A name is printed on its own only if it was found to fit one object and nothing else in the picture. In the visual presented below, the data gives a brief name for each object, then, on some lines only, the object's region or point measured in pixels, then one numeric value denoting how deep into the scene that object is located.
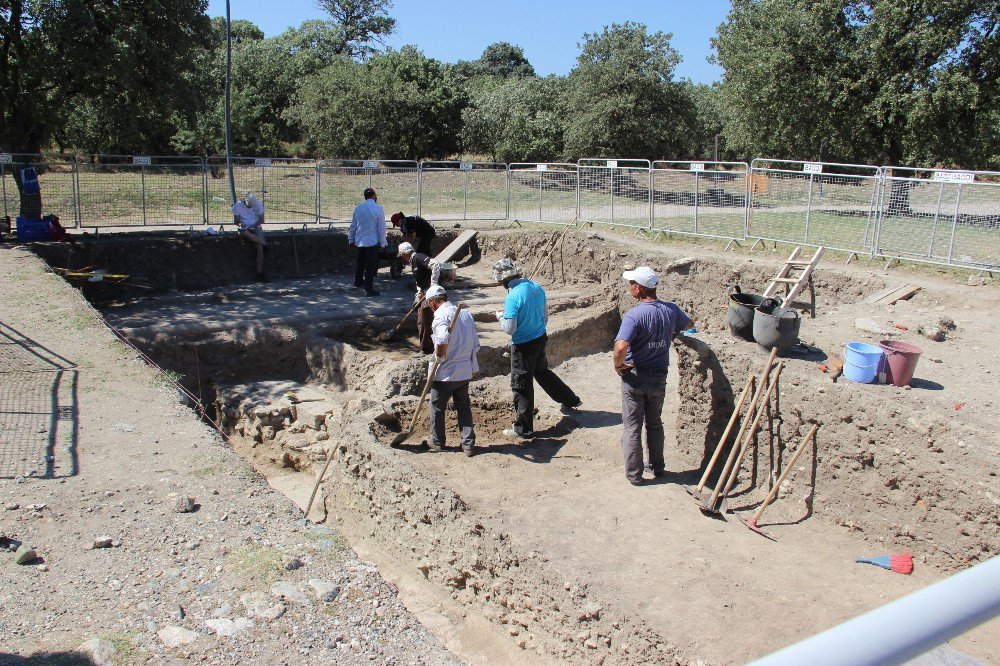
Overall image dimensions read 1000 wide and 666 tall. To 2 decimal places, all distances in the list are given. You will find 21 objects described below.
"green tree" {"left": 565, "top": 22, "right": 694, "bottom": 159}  28.67
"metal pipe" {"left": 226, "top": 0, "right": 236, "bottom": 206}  18.10
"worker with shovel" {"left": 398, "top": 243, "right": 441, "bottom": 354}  12.80
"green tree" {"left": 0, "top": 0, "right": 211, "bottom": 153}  14.28
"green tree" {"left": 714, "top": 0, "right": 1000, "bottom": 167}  19.34
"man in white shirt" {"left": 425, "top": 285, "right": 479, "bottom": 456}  7.74
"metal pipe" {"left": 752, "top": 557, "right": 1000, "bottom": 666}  0.90
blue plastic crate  14.35
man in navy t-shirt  7.01
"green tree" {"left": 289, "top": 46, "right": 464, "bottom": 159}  30.16
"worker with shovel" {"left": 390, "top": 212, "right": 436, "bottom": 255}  14.95
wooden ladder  8.43
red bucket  7.10
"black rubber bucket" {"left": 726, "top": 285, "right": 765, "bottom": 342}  7.99
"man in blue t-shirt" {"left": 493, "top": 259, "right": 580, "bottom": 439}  8.39
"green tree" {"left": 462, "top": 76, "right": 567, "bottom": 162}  34.84
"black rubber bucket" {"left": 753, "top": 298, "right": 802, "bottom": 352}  7.52
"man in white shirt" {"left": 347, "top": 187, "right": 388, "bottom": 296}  14.20
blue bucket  7.06
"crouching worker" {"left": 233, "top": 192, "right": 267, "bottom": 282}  15.51
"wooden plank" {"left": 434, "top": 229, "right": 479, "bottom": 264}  17.22
